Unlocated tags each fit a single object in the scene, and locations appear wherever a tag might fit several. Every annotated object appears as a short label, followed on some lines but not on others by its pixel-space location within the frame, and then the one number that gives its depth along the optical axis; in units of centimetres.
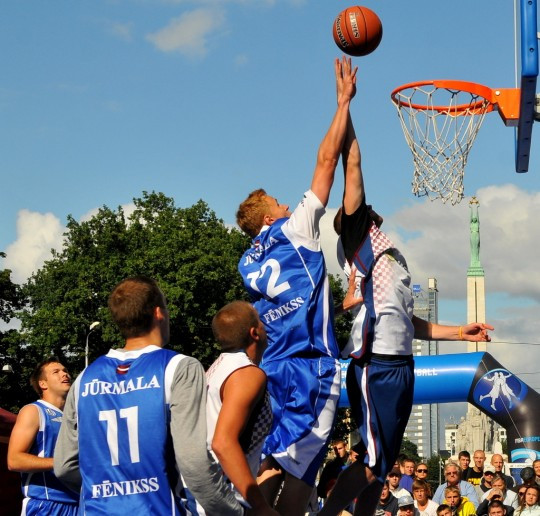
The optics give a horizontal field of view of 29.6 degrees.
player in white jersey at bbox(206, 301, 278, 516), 488
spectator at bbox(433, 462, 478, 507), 1448
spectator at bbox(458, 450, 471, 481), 1617
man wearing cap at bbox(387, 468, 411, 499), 1422
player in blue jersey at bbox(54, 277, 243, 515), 458
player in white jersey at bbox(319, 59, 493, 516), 664
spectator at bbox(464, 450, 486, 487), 1616
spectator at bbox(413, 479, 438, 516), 1362
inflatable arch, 2133
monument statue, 14162
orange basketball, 754
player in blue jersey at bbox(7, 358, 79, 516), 740
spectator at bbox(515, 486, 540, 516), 1222
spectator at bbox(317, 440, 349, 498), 1127
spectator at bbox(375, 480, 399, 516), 1292
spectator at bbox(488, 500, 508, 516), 1208
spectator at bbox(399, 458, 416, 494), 1548
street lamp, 4035
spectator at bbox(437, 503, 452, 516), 1243
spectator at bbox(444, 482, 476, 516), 1341
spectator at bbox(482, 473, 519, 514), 1381
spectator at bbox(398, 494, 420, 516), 1264
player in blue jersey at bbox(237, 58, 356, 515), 651
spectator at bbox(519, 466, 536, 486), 1371
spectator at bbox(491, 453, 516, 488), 1502
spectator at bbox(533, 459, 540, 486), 1448
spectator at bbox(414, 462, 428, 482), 1453
